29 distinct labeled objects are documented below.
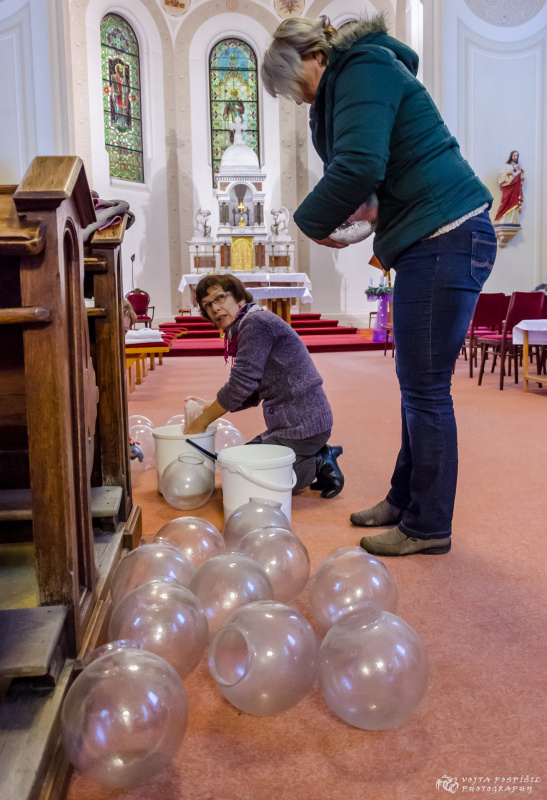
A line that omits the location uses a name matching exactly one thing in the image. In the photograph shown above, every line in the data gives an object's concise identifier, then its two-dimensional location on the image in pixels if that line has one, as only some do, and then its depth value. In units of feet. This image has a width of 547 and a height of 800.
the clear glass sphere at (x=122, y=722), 2.98
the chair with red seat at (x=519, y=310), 18.81
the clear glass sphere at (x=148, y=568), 4.55
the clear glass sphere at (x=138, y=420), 10.12
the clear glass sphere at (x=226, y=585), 4.24
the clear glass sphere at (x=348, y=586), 4.47
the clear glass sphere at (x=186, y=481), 7.75
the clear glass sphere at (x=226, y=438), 9.08
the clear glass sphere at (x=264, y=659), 3.49
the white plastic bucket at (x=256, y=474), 6.72
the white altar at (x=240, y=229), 39.83
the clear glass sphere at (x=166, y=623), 3.84
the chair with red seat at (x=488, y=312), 22.61
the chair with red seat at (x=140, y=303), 31.37
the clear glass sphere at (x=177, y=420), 9.34
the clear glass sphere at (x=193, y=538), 5.35
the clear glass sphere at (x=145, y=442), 9.96
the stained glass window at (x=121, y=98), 40.11
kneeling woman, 7.81
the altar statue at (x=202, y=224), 40.32
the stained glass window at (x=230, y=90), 44.09
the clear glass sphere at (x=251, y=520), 5.57
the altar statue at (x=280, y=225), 40.29
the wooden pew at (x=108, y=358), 6.68
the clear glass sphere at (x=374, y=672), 3.43
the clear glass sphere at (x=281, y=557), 4.90
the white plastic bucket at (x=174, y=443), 7.98
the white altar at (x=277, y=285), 29.07
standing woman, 5.56
